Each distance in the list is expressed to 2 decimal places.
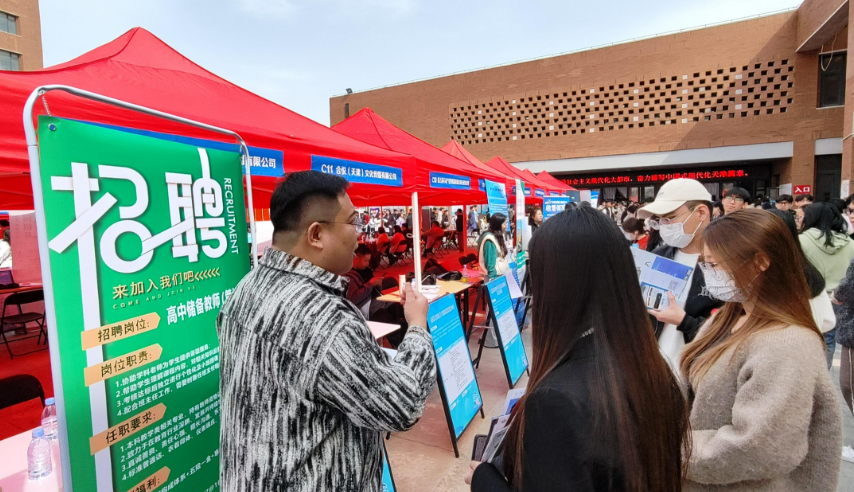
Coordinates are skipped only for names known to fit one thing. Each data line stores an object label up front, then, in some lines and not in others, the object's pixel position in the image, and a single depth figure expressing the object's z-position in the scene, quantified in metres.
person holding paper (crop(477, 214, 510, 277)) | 5.80
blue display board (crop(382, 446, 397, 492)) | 2.39
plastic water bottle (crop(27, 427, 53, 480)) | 1.72
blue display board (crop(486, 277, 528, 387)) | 4.15
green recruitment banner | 1.19
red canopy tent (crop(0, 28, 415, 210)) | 1.56
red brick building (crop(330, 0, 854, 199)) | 19.86
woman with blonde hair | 1.14
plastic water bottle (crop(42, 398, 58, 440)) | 1.86
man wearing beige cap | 2.70
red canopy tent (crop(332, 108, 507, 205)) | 4.62
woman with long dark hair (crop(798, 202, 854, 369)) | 4.04
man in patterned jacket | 1.01
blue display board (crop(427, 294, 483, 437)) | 3.23
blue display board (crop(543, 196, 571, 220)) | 8.23
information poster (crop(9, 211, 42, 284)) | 5.62
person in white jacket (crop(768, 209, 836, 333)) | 1.97
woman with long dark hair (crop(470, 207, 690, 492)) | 0.80
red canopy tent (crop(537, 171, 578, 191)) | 16.76
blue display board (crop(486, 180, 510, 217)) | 6.10
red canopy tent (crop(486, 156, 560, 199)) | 11.52
